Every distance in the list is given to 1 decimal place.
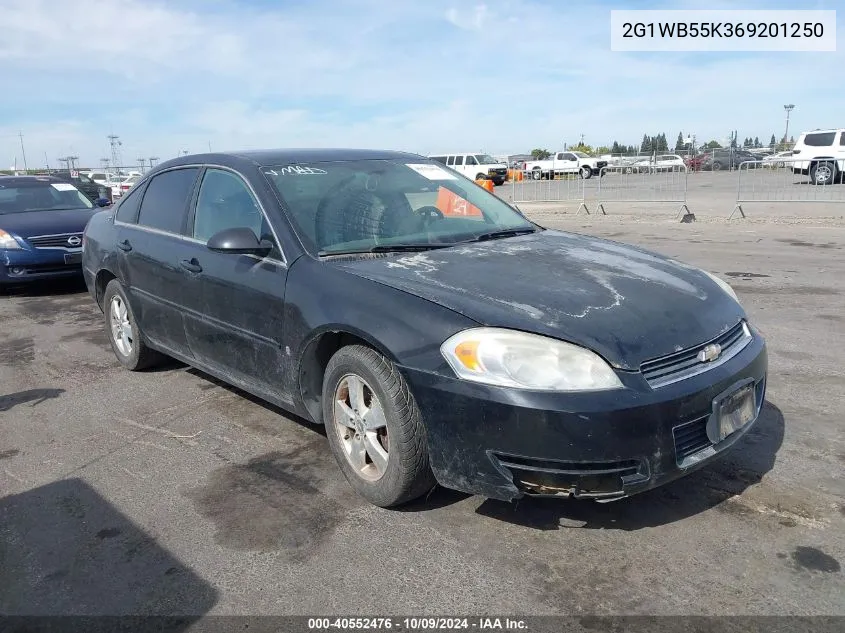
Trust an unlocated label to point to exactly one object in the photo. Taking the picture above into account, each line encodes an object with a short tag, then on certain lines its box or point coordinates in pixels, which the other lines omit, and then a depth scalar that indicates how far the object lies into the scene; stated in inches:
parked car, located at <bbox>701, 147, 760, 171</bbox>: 1337.4
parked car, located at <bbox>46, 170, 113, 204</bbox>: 845.3
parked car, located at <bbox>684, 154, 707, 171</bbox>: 1492.1
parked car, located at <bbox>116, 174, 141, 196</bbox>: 1052.5
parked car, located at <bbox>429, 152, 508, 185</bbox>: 1446.9
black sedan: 106.2
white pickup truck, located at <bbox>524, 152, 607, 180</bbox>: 1667.1
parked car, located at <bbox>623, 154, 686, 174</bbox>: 1365.7
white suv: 882.3
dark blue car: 346.6
